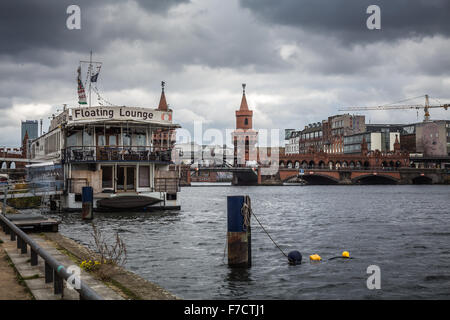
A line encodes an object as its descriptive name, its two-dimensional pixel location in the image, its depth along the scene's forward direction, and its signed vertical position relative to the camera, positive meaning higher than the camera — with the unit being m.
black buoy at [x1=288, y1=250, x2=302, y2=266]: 18.89 -3.59
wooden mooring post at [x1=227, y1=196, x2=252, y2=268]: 16.77 -2.37
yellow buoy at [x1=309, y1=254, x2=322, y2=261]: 19.92 -3.78
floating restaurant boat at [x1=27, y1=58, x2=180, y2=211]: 36.12 +0.47
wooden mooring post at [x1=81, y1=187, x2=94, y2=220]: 32.62 -2.46
